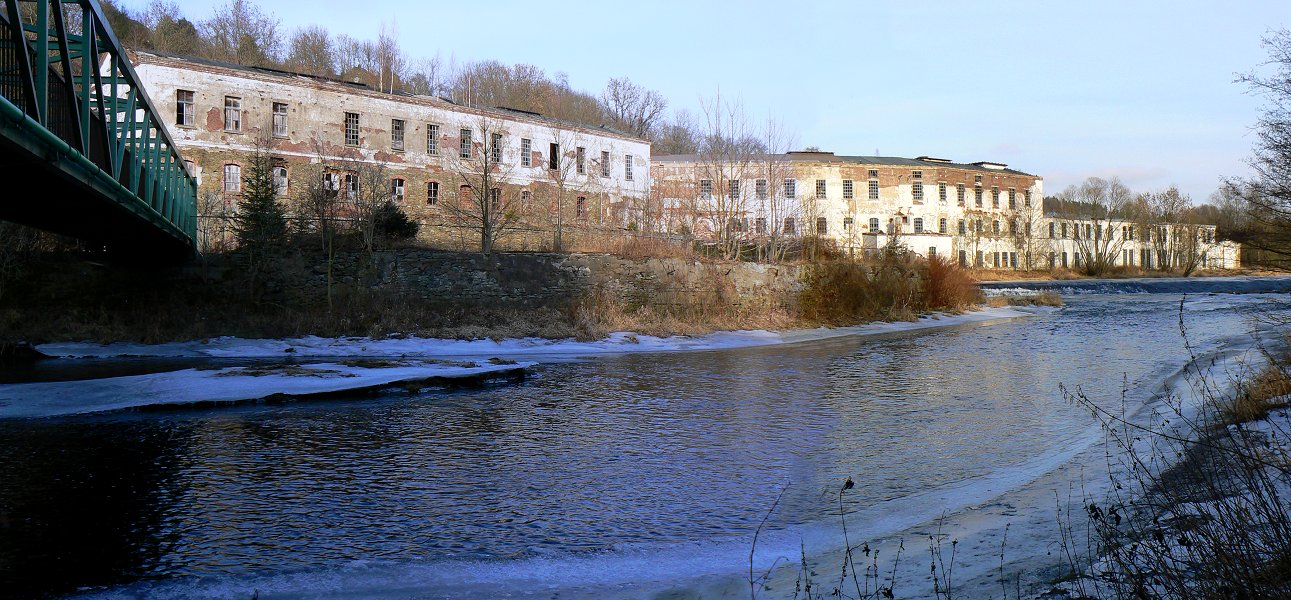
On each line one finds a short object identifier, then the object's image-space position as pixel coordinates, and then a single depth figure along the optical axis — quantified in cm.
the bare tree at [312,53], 6266
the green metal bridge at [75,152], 869
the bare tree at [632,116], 8144
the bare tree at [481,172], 4272
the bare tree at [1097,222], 8038
